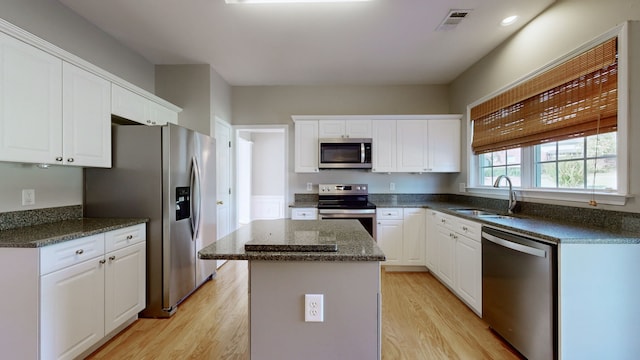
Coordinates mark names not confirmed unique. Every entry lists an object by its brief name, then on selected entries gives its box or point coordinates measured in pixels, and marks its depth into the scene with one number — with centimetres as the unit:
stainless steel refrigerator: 233
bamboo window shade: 172
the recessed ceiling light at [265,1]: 203
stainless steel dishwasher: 157
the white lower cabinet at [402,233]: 344
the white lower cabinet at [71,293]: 149
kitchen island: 128
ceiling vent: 227
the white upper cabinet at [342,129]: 372
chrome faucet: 248
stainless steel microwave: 364
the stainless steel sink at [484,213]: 235
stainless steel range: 340
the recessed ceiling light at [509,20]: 234
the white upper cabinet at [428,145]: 368
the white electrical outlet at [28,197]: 188
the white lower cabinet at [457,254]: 233
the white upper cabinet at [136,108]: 227
